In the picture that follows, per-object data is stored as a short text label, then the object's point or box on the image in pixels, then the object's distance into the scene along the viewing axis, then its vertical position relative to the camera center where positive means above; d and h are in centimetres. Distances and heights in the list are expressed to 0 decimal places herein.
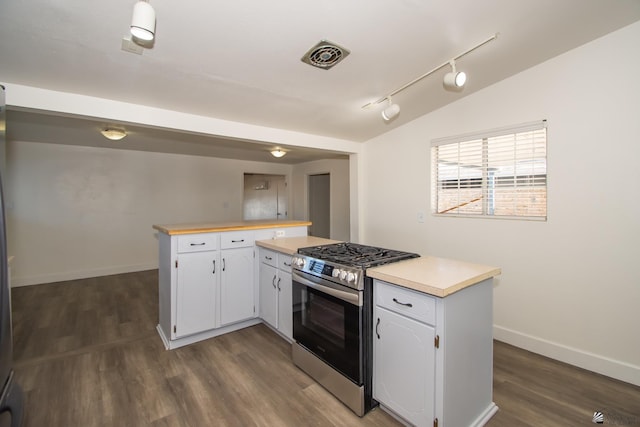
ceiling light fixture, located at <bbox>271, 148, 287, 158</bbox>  441 +90
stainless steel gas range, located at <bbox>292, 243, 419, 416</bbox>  179 -73
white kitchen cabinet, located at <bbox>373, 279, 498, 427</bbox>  149 -80
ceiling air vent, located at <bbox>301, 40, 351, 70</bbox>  197 +111
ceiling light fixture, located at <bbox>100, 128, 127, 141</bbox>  355 +96
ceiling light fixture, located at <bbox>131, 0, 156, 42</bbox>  129 +85
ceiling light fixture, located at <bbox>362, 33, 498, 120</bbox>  210 +111
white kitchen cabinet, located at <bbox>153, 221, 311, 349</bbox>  263 -65
